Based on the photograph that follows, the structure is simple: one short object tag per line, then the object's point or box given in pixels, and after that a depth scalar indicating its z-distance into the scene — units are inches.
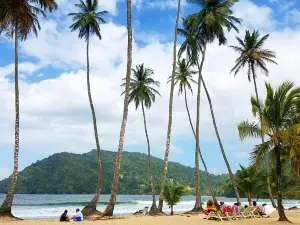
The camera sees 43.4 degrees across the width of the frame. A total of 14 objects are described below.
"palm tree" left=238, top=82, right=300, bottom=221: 756.6
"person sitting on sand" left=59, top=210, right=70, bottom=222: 893.8
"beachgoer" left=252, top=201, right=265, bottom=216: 973.2
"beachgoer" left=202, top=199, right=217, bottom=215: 845.8
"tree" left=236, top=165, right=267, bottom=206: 1369.3
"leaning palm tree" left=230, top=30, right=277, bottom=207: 1387.8
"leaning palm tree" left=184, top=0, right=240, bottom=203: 1332.4
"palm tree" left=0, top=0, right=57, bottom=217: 865.5
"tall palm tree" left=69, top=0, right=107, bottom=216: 1349.7
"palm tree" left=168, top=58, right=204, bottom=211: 1615.0
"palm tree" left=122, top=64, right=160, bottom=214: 1612.9
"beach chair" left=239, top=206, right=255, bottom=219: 905.1
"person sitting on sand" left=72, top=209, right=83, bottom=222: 874.1
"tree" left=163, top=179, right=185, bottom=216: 1314.0
